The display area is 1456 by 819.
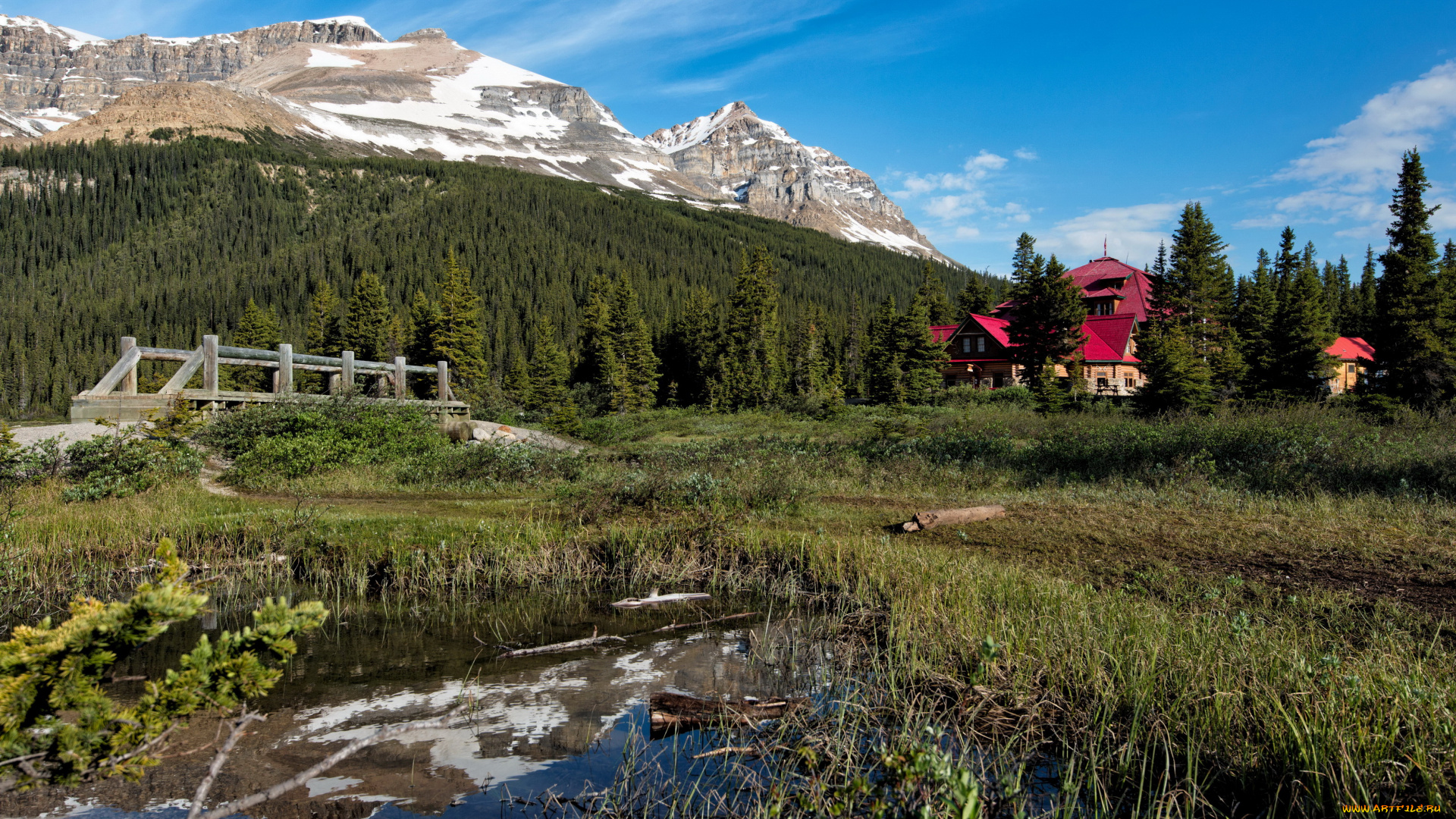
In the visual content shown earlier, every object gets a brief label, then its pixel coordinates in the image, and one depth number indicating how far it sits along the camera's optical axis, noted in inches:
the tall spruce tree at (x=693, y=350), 2381.9
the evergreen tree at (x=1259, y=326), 1504.7
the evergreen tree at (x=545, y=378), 2145.7
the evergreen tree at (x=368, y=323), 2162.9
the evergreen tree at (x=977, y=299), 2746.1
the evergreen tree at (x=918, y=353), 2062.0
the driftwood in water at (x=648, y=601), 338.6
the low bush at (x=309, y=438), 614.2
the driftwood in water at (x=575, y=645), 275.9
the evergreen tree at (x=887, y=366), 2082.9
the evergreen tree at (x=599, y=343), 2182.6
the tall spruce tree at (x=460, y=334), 1957.4
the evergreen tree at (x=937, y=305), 2831.0
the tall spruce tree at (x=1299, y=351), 1382.9
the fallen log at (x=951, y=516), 456.4
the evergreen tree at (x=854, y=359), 2920.8
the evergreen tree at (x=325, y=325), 2304.4
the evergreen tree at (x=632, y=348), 2256.4
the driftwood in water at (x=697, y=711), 207.0
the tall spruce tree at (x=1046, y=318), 1841.8
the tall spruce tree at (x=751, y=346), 2207.2
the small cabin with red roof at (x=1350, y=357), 2406.5
